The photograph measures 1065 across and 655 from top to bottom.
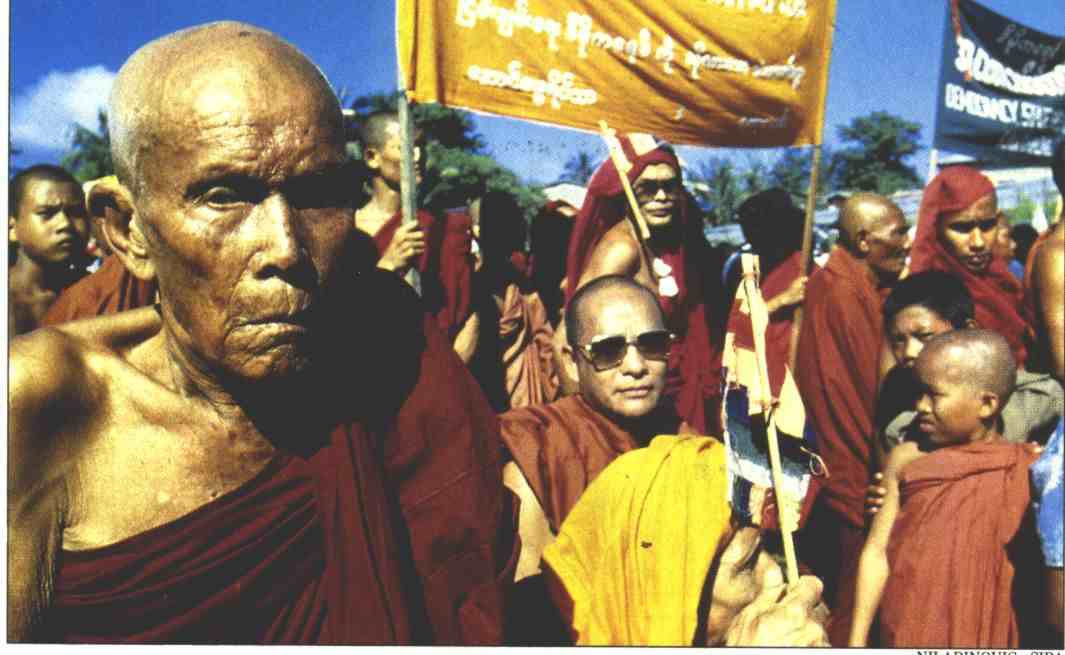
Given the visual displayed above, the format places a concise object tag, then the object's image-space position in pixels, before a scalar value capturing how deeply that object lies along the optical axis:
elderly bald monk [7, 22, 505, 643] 2.04
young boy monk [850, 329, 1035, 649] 3.61
